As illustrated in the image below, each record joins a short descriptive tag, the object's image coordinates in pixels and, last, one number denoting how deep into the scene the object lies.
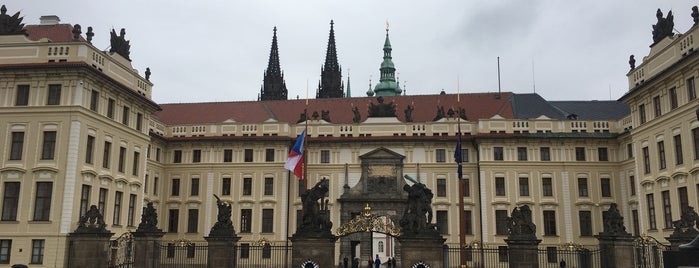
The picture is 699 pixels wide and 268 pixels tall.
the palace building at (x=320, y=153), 30.28
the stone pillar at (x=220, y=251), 25.45
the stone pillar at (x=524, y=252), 24.44
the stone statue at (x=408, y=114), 47.88
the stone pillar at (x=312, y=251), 25.59
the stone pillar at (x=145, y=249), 26.95
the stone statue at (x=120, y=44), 36.06
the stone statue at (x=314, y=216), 25.94
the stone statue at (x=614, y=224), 24.05
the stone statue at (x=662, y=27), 33.78
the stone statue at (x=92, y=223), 27.19
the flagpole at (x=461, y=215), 27.85
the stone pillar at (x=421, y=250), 25.14
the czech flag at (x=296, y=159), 32.28
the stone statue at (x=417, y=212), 25.78
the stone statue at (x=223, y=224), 25.81
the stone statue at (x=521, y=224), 25.27
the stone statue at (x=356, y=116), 48.16
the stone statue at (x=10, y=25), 32.72
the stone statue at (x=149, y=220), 27.44
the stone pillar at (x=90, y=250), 26.89
